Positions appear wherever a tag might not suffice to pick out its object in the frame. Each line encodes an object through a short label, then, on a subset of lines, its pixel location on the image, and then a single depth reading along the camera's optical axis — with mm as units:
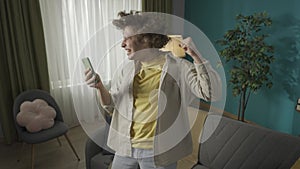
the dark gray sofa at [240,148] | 1276
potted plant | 2529
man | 830
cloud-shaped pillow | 2012
